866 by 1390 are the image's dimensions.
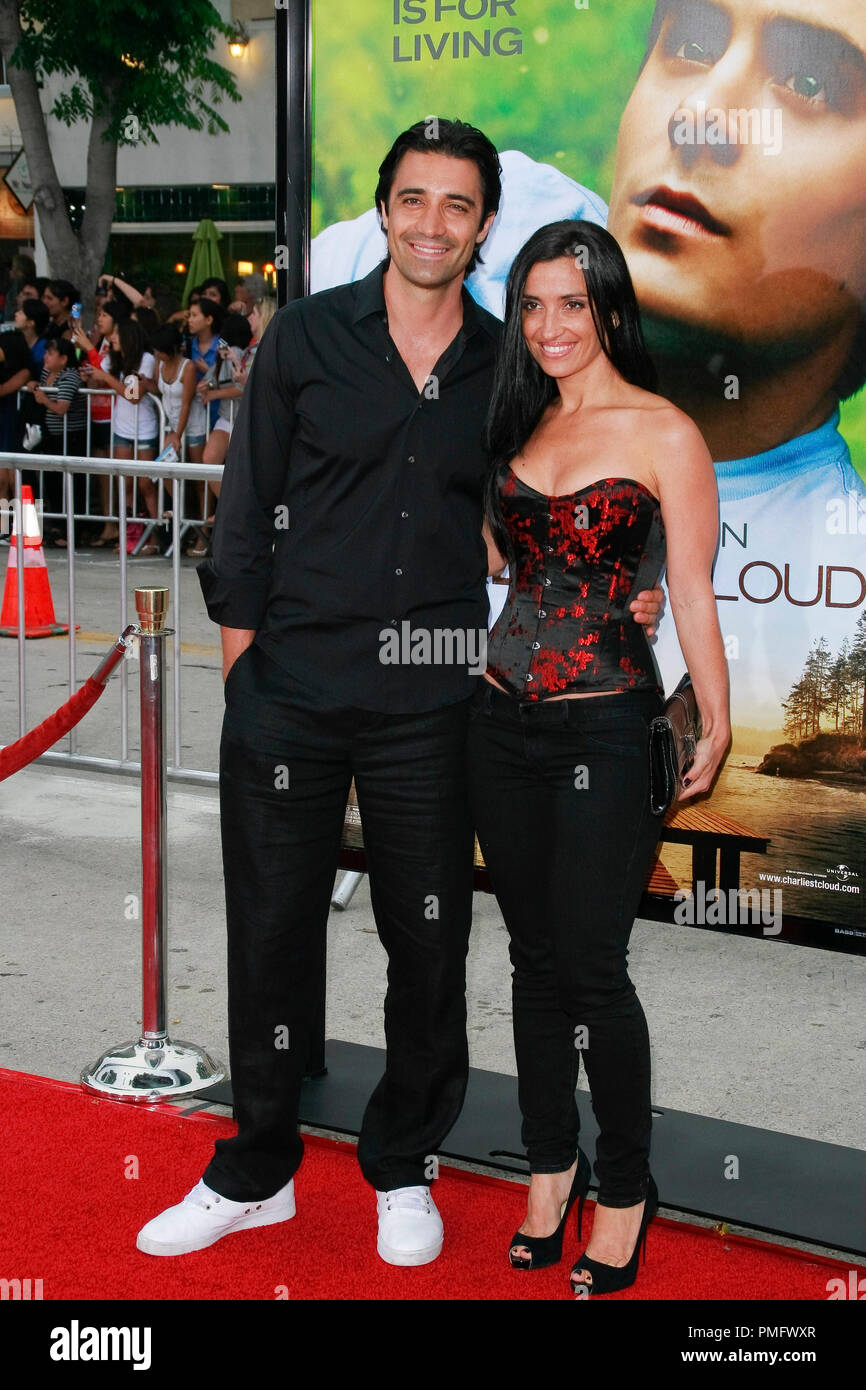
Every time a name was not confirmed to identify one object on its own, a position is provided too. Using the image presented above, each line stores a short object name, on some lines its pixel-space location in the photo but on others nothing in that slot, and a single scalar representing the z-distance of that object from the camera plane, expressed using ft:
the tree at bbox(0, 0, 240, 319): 59.82
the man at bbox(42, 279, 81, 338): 49.67
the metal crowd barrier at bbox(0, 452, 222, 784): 20.44
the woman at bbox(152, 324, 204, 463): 41.42
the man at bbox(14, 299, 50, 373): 47.11
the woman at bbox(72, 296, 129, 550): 43.32
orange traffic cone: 30.94
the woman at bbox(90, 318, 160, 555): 42.19
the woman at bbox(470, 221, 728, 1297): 9.68
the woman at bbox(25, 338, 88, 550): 44.60
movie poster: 11.70
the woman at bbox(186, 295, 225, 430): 42.60
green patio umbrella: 67.87
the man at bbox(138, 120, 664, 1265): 10.01
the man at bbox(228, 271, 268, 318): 48.21
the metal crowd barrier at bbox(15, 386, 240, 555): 38.37
